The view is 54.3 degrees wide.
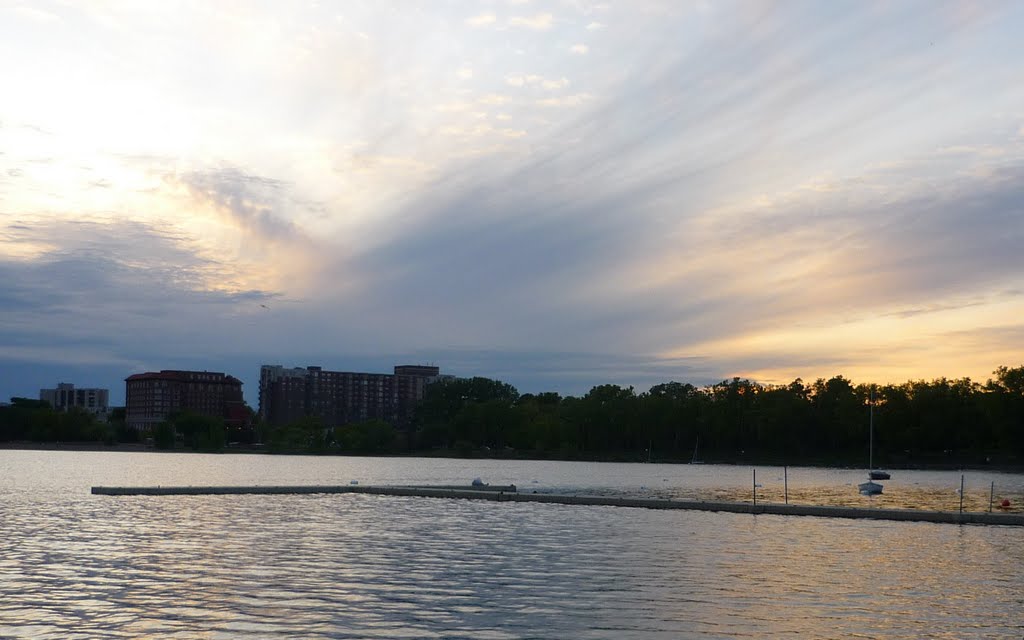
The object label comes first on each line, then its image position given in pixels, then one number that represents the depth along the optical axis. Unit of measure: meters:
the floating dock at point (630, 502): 50.50
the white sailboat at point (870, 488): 90.88
